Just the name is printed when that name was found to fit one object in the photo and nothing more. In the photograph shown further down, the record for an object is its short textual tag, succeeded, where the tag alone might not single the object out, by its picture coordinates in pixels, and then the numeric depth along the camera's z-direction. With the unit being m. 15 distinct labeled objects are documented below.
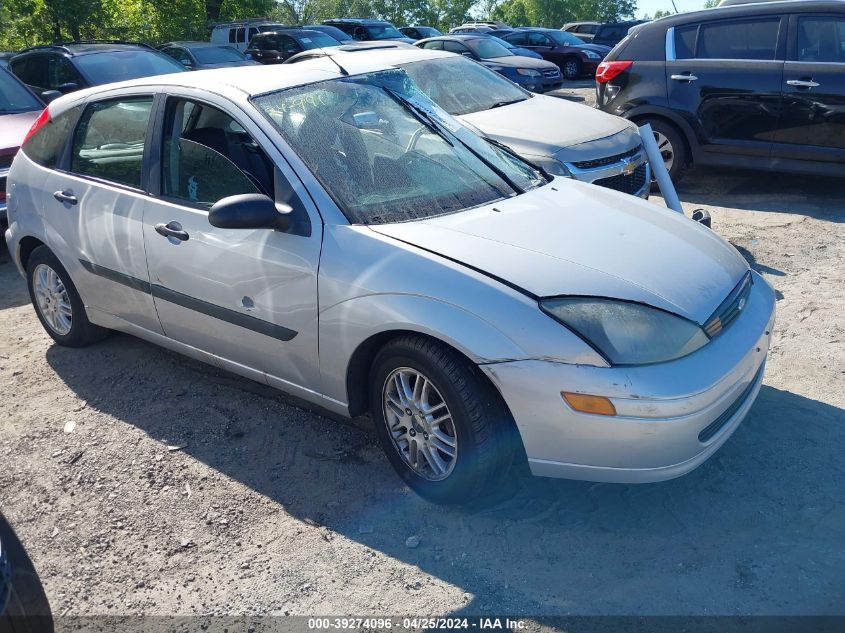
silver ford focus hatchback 2.96
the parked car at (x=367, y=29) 25.05
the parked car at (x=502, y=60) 16.67
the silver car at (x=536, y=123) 6.61
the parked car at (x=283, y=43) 20.22
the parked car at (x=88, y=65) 10.43
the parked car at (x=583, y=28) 31.52
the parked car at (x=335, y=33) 22.22
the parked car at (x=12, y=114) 7.23
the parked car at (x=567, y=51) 22.73
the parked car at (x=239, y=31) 24.97
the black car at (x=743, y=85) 7.46
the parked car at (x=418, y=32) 28.94
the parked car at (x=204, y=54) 16.05
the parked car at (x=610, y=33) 26.62
